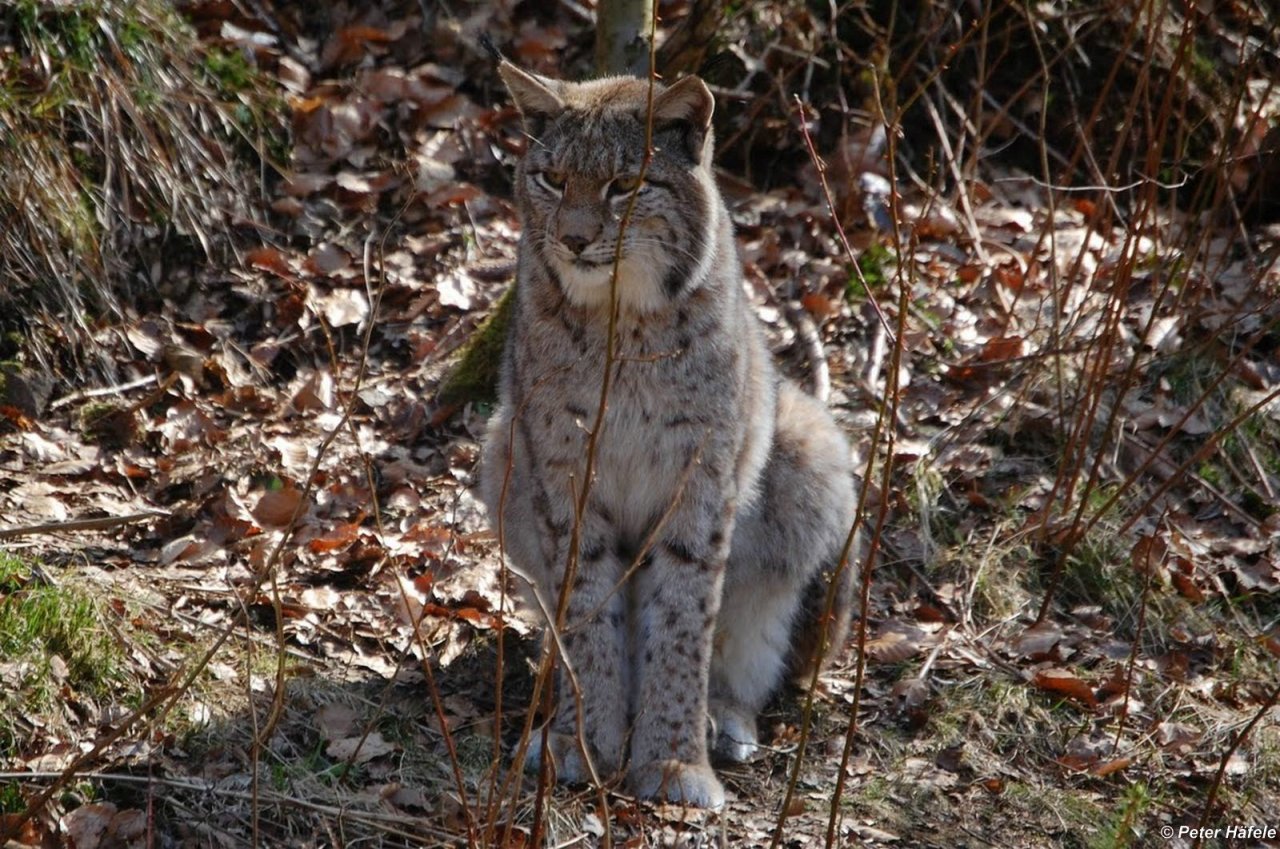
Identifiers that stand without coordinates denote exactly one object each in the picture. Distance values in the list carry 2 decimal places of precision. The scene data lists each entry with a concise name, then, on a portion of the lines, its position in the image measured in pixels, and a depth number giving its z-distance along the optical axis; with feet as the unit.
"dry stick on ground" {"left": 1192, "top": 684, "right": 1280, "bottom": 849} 22.24
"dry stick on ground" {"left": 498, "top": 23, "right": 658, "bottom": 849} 18.76
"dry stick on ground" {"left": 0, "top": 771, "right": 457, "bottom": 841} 24.61
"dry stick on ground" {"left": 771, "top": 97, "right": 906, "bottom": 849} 19.13
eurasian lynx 27.71
